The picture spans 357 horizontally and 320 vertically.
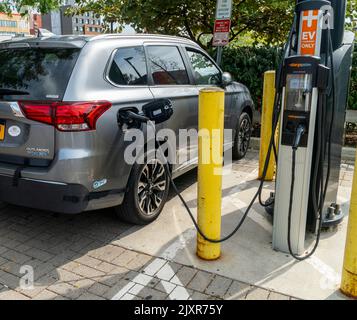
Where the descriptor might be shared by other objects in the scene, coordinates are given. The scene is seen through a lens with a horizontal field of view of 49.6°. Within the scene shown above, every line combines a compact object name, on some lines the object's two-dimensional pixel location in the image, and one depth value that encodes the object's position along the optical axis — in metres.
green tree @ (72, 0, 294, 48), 7.66
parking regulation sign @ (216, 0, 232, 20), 6.41
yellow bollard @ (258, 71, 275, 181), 4.71
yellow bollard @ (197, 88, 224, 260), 3.00
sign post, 6.45
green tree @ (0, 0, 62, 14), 6.86
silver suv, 3.05
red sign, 6.57
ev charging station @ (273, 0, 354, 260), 2.94
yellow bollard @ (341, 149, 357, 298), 2.64
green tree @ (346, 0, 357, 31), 7.85
